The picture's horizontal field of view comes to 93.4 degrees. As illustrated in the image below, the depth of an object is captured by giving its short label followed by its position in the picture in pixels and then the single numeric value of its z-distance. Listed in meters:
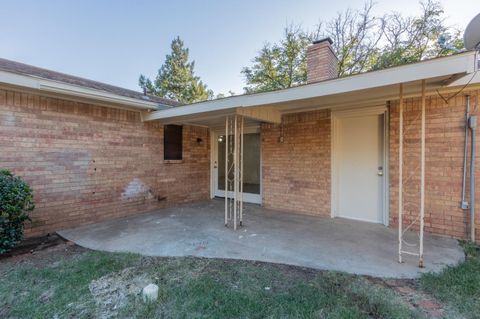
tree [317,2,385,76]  12.14
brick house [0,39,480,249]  3.61
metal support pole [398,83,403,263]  2.73
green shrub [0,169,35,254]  2.98
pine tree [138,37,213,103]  19.48
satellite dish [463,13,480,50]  3.05
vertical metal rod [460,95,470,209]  3.56
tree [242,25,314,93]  14.64
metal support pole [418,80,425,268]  2.57
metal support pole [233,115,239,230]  4.17
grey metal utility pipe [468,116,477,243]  3.50
